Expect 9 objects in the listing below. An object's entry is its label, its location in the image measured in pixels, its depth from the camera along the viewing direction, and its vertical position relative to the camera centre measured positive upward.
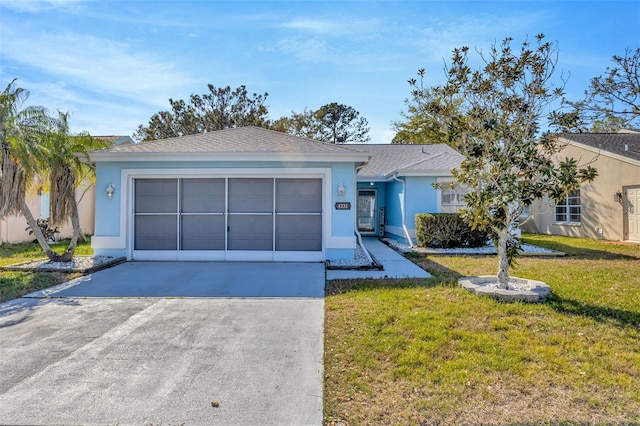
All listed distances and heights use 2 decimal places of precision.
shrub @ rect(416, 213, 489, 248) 12.05 -0.42
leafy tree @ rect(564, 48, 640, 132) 11.29 +4.21
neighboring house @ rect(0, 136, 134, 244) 13.02 +0.00
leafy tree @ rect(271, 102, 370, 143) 33.56 +9.21
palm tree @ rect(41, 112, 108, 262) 8.73 +1.19
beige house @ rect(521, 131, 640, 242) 14.27 +1.01
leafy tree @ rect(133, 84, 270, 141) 31.30 +9.34
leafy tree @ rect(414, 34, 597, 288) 5.93 +1.51
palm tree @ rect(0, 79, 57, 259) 8.20 +1.68
